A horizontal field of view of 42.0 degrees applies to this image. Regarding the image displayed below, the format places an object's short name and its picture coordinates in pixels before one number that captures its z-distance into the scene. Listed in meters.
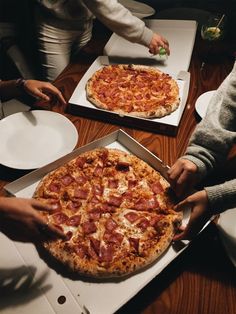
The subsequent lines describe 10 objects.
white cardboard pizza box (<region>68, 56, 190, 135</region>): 1.62
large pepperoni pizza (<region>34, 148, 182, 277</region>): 1.12
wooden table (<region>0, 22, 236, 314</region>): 1.02
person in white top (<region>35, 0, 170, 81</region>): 1.99
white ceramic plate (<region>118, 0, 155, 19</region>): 2.58
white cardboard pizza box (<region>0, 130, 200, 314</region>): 0.98
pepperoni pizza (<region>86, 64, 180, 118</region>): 1.69
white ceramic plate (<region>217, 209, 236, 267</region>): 1.11
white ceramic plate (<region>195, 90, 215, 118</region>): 1.71
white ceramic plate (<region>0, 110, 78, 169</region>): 1.38
